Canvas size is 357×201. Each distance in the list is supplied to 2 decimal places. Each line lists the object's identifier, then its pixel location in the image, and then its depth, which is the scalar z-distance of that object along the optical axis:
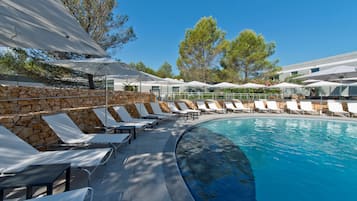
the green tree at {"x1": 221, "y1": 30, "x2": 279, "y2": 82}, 21.73
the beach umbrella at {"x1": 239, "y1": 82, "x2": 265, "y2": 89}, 14.66
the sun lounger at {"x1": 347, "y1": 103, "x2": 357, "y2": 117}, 12.42
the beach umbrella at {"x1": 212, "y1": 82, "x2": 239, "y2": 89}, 14.21
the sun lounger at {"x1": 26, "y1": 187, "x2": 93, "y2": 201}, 1.64
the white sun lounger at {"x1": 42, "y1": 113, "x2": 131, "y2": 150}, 4.14
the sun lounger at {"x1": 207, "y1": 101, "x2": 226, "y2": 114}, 13.23
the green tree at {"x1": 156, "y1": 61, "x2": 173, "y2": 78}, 47.80
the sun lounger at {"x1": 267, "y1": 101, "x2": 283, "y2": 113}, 14.31
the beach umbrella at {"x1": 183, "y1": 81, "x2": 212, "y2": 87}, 13.32
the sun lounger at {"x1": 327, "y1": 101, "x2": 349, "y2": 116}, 12.90
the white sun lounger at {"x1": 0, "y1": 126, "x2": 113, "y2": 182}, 2.73
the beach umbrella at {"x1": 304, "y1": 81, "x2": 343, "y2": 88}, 13.64
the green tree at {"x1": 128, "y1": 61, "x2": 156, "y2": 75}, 41.06
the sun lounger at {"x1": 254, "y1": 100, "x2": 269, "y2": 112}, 14.48
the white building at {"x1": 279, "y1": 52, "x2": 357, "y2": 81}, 26.33
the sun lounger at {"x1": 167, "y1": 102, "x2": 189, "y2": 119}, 10.66
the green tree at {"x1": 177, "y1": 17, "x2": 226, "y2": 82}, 20.95
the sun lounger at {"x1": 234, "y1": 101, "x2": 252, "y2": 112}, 14.15
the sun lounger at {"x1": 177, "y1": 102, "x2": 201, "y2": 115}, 12.40
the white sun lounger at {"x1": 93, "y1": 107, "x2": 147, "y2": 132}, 6.03
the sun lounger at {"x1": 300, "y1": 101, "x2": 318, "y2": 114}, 13.70
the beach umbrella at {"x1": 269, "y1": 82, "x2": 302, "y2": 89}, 14.55
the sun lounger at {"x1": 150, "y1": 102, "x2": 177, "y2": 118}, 9.96
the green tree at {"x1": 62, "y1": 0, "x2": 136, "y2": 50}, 9.94
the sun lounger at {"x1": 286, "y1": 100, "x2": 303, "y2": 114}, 13.97
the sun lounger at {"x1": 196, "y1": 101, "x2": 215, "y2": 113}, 12.98
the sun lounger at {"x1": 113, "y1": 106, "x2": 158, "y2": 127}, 7.08
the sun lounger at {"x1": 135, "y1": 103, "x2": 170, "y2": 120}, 8.62
